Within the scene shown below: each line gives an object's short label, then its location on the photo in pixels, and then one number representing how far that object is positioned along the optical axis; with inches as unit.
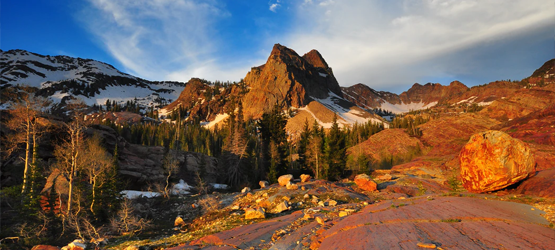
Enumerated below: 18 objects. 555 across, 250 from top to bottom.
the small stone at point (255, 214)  679.7
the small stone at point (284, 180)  1210.6
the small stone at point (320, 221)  484.4
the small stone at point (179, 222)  857.7
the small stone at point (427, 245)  252.8
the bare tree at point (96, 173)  909.0
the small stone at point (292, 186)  1043.6
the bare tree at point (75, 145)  742.5
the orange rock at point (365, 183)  1208.2
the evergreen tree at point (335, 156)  1881.2
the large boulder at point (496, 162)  541.3
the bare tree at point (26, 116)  863.7
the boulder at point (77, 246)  561.8
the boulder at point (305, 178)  1309.3
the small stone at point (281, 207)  751.7
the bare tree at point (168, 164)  1770.4
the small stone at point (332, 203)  792.7
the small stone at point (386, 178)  1627.7
